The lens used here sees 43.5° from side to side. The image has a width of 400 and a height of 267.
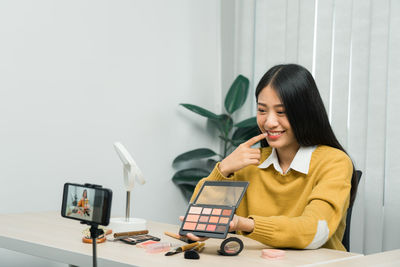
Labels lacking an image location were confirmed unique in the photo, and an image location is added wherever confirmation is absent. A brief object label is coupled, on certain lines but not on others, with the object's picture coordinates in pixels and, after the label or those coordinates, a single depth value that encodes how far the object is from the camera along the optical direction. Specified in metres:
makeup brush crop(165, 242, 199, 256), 1.29
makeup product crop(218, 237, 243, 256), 1.28
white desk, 1.21
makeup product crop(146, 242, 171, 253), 1.32
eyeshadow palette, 1.26
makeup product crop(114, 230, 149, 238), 1.50
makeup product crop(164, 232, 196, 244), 1.42
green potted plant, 3.10
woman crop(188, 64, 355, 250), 1.51
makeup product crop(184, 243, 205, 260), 1.22
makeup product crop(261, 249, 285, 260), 1.25
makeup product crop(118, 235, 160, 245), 1.44
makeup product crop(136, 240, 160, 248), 1.40
